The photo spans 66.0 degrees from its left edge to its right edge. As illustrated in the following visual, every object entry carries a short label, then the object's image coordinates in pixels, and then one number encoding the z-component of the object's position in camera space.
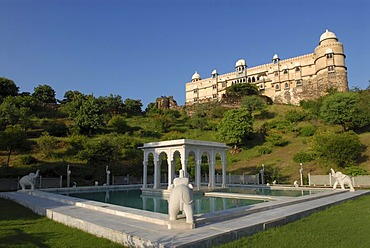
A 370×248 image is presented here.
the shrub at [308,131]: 34.44
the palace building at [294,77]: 50.09
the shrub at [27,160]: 24.73
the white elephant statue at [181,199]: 6.05
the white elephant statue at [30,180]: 15.17
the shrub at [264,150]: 31.83
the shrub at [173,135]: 35.28
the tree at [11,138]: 24.62
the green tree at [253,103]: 46.88
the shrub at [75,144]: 28.78
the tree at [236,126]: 34.16
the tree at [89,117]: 36.88
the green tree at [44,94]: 51.69
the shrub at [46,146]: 27.31
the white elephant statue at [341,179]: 14.96
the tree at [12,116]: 32.25
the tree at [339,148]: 22.19
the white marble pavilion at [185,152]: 15.83
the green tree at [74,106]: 42.25
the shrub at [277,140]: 33.06
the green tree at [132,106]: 54.34
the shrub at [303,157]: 26.16
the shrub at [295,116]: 40.53
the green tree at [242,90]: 55.16
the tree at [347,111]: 31.80
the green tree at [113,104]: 50.30
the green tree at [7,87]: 47.09
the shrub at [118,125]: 40.69
